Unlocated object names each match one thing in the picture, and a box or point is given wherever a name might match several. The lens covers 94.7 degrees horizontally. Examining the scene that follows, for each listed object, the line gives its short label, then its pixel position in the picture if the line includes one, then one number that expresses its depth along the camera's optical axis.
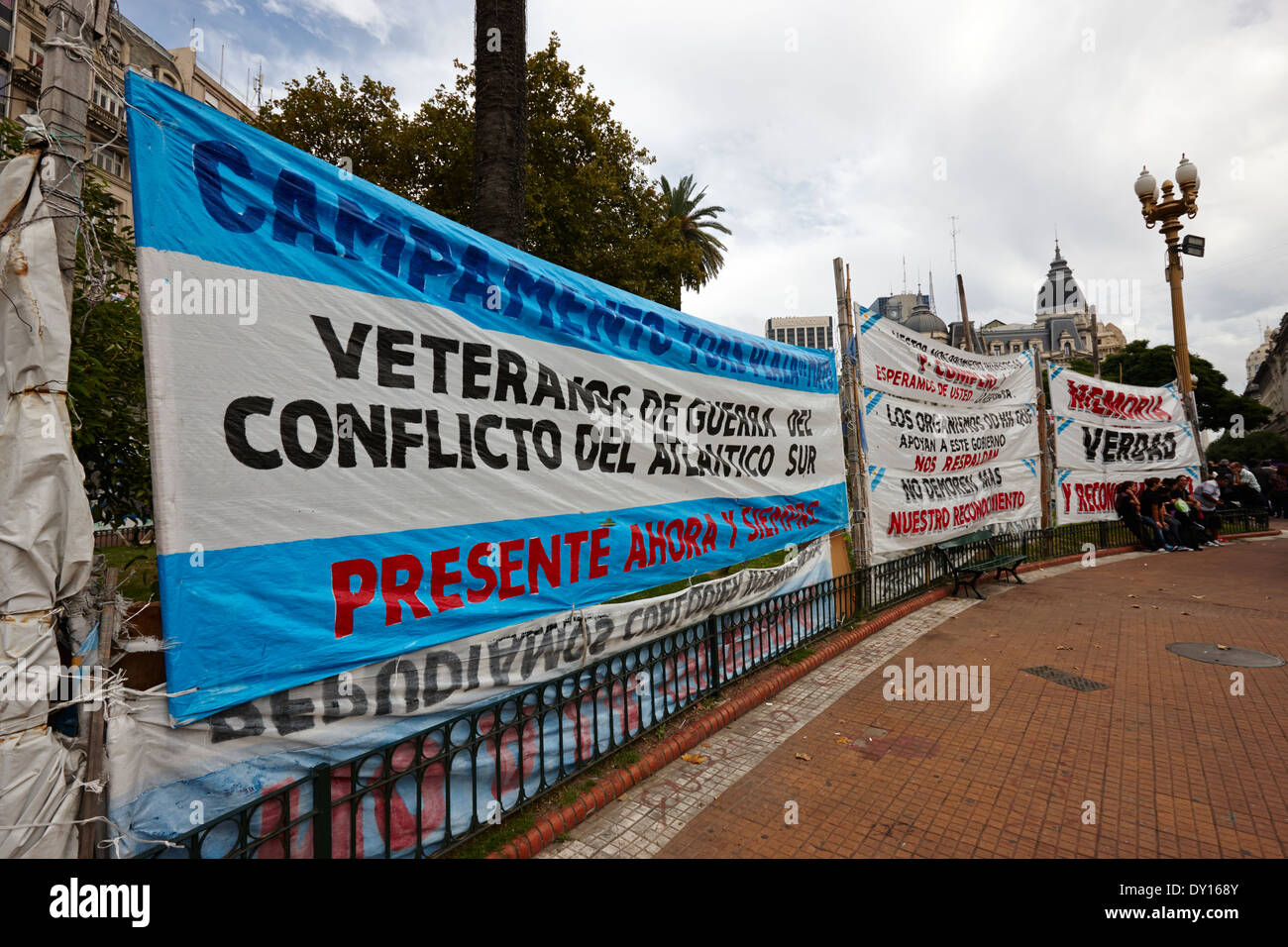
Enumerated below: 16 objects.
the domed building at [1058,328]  97.06
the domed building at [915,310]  89.00
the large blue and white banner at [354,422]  2.24
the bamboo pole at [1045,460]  11.63
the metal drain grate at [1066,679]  5.39
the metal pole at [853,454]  7.48
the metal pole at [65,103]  2.04
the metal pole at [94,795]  2.07
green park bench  9.27
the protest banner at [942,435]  7.70
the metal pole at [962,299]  23.59
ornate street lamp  15.95
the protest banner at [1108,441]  11.85
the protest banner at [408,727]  2.22
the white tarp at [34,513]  1.88
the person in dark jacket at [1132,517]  13.12
